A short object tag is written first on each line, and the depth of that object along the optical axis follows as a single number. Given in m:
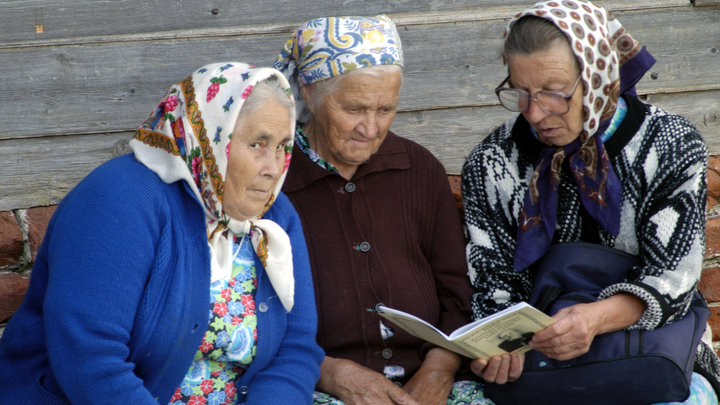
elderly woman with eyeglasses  5.52
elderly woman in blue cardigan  4.42
